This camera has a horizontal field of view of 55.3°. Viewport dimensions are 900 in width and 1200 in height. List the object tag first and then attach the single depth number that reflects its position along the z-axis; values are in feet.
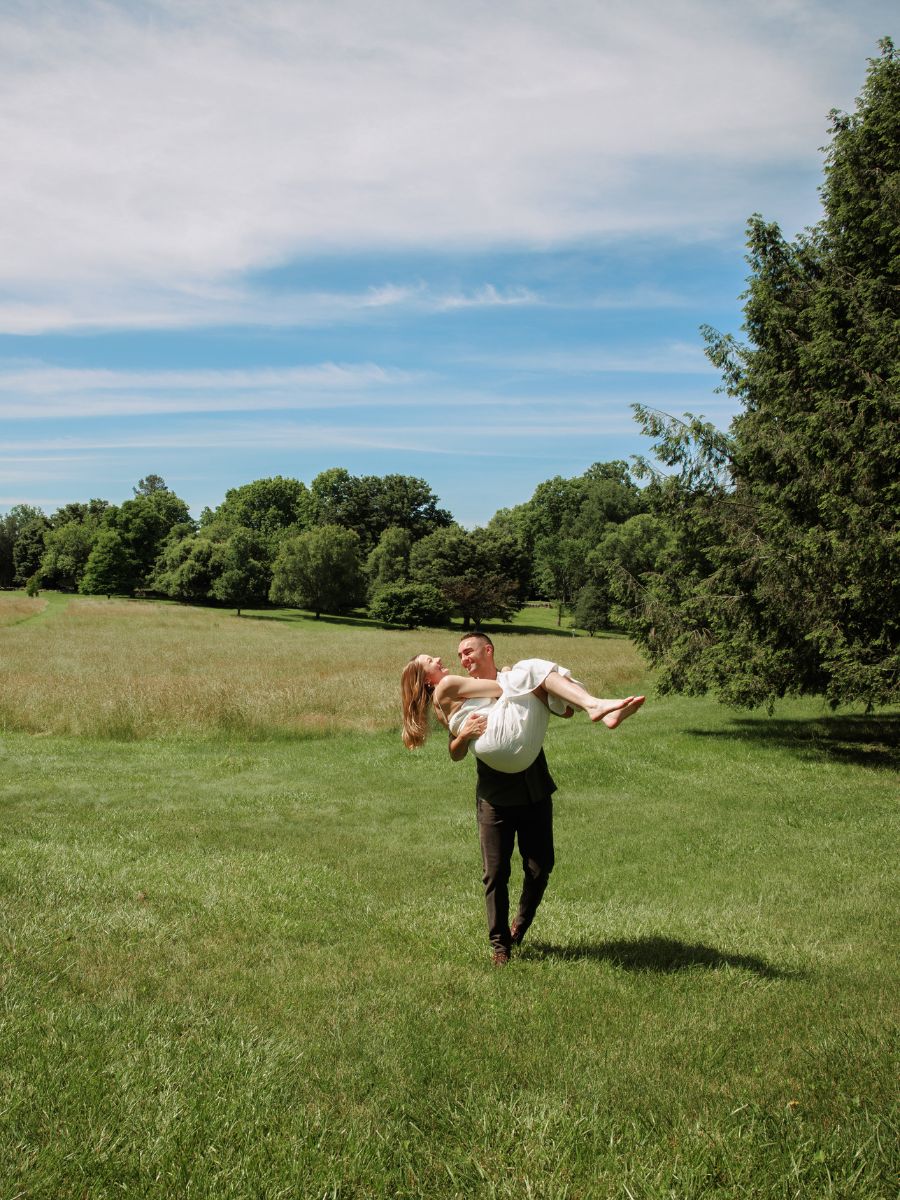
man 17.89
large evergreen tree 44.50
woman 16.96
